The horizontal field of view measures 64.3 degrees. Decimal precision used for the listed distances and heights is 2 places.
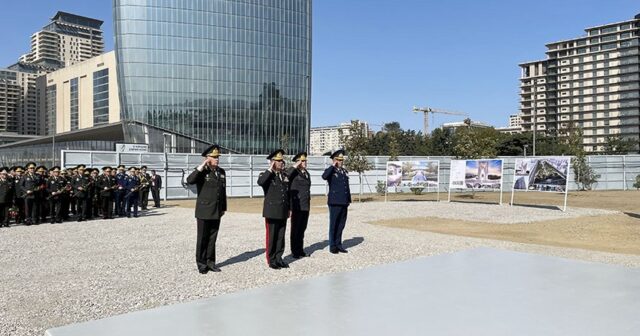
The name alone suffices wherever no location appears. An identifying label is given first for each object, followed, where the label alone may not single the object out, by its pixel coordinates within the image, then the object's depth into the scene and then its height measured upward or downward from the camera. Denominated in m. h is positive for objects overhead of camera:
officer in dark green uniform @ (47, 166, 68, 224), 15.46 -0.84
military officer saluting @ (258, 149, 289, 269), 7.80 -0.69
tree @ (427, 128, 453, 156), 74.09 +3.67
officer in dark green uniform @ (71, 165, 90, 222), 16.00 -0.86
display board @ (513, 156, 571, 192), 18.17 -0.20
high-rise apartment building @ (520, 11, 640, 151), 109.38 +19.05
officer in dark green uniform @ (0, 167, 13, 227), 14.59 -0.93
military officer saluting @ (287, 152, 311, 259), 8.72 -0.65
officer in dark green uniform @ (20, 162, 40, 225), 14.93 -0.79
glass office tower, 72.50 +14.54
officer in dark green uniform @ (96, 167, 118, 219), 16.59 -0.85
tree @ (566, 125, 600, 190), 34.84 -0.22
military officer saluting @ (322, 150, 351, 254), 9.21 -0.63
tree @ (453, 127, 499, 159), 28.08 +1.21
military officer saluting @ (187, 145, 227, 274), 7.36 -0.60
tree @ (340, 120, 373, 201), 25.23 +0.89
